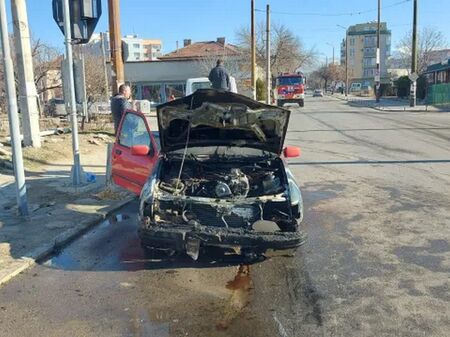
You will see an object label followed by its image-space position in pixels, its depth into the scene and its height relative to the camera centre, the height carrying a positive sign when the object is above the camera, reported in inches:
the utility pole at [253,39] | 1360.7 +129.2
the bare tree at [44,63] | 979.8 +59.2
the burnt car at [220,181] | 198.1 -41.4
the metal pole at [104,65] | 1049.5 +61.8
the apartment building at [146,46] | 4571.9 +436.5
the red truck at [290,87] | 1635.1 -7.8
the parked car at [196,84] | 824.7 +6.5
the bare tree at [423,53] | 2787.9 +156.0
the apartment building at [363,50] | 5132.9 +331.4
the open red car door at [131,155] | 291.4 -37.6
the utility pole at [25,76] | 467.2 +16.3
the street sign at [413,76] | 1396.3 +11.9
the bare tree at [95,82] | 960.3 +18.0
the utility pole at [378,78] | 1801.2 +14.3
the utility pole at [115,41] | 469.7 +45.5
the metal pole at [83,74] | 357.2 +12.1
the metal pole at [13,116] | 253.8 -11.3
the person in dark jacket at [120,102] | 398.6 -9.1
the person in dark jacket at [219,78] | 478.3 +8.6
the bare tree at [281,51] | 2484.0 +173.8
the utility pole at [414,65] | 1398.1 +45.0
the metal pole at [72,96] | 338.6 -2.7
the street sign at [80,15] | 347.6 +52.8
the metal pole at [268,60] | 1553.2 +77.1
